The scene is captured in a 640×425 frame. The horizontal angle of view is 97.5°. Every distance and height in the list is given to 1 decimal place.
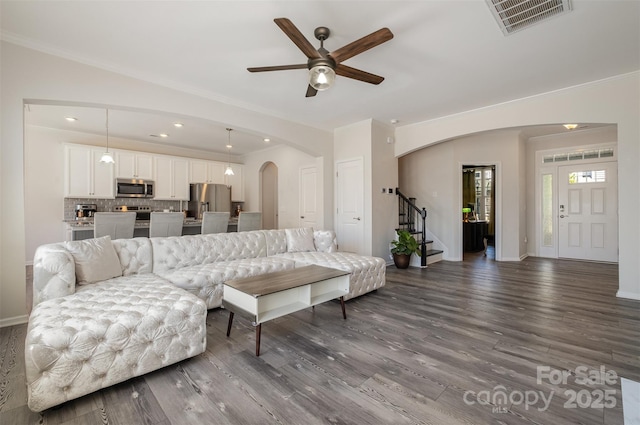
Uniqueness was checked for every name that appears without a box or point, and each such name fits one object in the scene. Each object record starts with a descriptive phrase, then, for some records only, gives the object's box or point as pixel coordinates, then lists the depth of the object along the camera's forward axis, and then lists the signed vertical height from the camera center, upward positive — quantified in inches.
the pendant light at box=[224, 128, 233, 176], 246.0 +65.8
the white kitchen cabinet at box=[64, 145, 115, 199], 219.0 +30.7
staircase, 224.4 -13.8
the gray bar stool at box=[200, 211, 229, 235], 185.9 -7.3
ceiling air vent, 89.0 +65.5
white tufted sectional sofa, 64.3 -27.7
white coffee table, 91.4 -29.8
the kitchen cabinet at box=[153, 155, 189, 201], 263.1 +32.7
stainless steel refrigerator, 280.4 +13.5
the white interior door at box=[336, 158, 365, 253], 216.4 +4.6
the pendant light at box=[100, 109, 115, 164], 193.0 +36.5
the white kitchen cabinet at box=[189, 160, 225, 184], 284.7 +41.9
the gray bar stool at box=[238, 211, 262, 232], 203.6 -7.5
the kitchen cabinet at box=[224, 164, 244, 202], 317.7 +32.4
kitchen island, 169.8 -11.4
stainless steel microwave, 240.1 +20.8
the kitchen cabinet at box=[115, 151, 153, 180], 240.5 +41.3
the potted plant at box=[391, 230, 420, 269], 213.3 -29.2
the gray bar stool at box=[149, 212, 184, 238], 167.0 -7.5
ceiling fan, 85.5 +52.9
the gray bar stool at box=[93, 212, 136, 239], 151.7 -7.0
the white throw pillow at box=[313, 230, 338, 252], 186.7 -20.4
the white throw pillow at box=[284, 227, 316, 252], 181.6 -19.2
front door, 230.7 -1.7
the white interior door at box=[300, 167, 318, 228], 255.4 +13.0
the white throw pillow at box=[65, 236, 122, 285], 102.3 -18.2
